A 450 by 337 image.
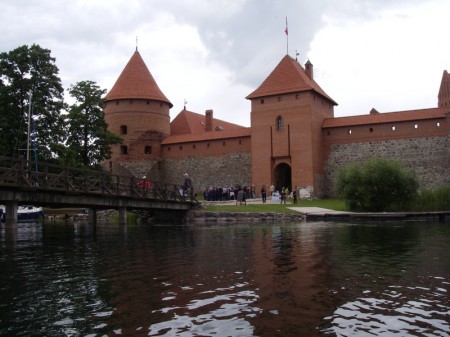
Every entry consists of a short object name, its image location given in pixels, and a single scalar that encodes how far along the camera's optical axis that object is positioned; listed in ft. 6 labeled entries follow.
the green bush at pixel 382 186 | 83.25
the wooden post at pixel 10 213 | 50.99
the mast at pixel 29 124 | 82.86
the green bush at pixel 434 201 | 80.48
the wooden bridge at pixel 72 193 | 49.26
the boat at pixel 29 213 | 111.65
